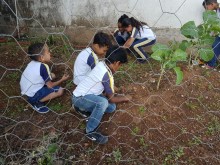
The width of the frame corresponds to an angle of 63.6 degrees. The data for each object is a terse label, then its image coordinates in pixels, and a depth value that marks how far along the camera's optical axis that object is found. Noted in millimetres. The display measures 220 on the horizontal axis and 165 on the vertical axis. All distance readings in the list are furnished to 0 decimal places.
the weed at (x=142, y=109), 1517
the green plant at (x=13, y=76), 1793
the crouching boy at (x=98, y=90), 1386
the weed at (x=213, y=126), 1483
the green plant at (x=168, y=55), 1426
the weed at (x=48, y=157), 1287
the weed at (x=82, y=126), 1486
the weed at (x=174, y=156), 1356
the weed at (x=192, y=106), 1573
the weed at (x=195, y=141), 1423
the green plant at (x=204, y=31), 1497
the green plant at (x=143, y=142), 1404
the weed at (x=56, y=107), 1590
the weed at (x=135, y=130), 1440
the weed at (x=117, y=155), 1348
